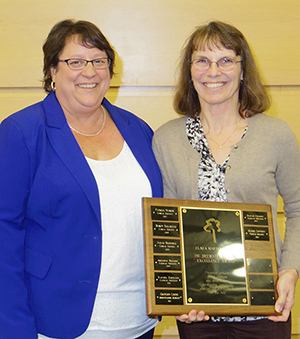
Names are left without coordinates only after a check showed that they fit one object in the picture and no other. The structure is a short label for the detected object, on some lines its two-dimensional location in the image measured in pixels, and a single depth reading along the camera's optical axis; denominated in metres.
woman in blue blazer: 1.35
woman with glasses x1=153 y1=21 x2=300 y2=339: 1.46
